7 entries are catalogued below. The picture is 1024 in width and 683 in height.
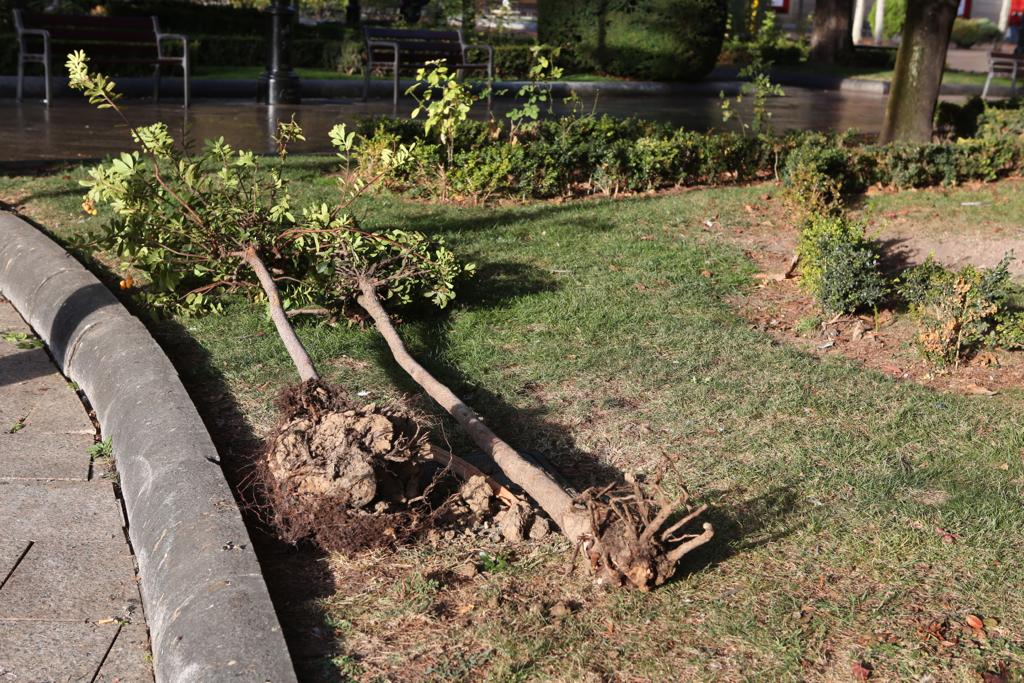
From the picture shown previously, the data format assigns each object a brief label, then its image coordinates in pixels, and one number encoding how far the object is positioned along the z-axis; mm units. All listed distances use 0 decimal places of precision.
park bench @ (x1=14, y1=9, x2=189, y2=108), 12992
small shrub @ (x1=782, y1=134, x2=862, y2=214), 8008
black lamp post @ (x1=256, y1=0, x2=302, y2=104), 14203
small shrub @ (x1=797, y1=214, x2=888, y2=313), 5953
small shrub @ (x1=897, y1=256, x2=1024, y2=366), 5379
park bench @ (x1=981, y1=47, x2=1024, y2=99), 19250
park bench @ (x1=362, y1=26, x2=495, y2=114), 15055
